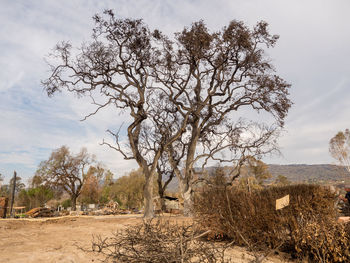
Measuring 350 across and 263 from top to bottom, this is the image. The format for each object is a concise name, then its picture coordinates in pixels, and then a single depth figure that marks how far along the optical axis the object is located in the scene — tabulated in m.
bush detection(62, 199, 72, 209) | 38.42
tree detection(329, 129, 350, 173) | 31.80
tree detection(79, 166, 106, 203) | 36.28
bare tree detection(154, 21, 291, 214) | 14.44
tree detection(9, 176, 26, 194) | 57.41
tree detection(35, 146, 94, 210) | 29.44
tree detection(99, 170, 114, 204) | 39.97
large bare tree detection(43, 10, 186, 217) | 13.60
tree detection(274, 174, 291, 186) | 38.74
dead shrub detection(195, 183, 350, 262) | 3.84
